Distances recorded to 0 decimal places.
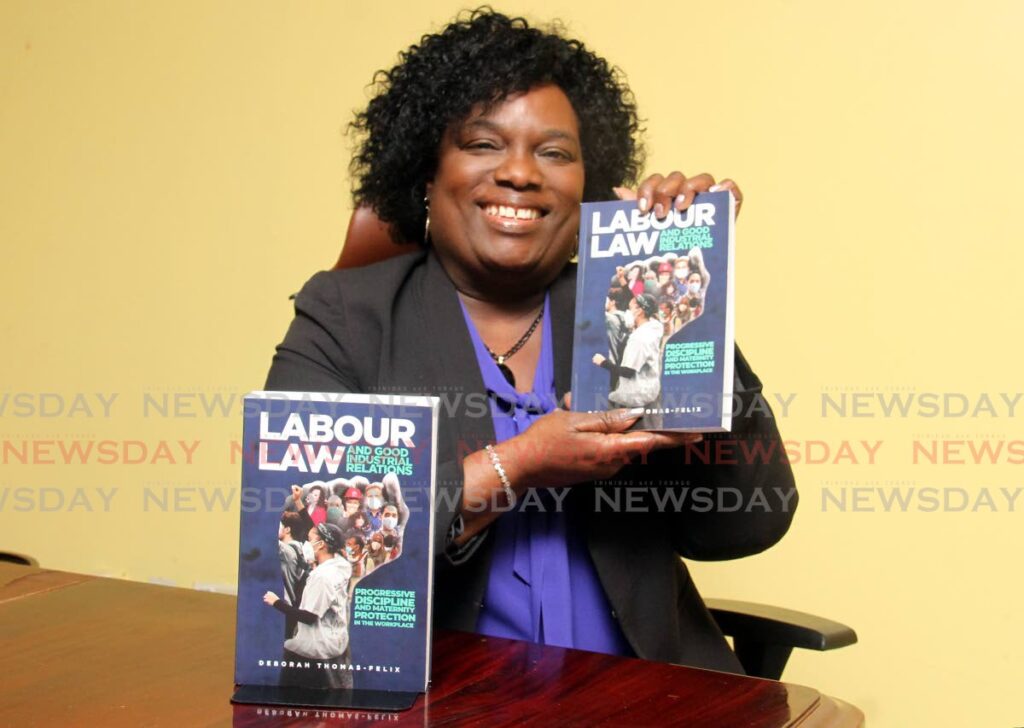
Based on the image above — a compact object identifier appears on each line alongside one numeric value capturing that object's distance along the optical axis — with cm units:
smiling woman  121
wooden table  84
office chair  128
